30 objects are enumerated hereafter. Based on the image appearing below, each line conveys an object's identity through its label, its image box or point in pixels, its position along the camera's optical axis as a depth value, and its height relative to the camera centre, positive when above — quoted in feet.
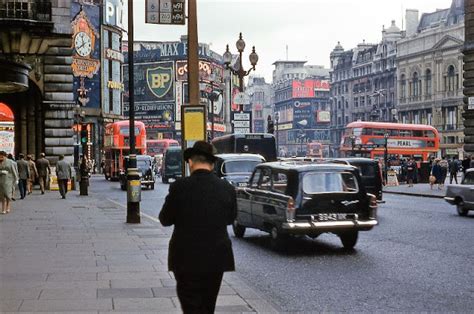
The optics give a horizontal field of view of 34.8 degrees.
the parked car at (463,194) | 70.79 -4.85
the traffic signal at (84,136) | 113.09 +1.32
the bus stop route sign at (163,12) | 48.37 +8.52
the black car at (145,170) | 137.49 -4.58
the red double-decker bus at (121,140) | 164.25 +1.10
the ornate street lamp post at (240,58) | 99.66 +12.08
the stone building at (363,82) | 381.19 +34.35
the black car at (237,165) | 76.84 -2.12
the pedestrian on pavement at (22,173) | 92.37 -3.38
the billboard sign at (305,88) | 553.23 +41.65
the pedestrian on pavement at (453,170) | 135.95 -4.70
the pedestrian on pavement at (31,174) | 100.78 -3.96
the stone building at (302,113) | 542.98 +23.07
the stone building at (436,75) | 296.36 +28.89
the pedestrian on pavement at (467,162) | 118.32 -2.87
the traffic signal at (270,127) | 111.94 +2.67
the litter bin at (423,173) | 162.81 -6.26
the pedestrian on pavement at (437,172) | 130.00 -4.84
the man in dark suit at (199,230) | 17.72 -2.05
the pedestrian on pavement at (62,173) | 94.73 -3.57
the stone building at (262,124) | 649.16 +19.19
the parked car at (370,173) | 79.41 -3.03
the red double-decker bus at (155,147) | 238.37 -0.63
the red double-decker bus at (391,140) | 168.44 +0.96
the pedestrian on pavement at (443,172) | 130.54 -4.87
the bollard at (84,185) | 104.07 -5.49
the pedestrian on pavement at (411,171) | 143.95 -5.17
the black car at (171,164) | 177.68 -4.52
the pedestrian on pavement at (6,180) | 67.46 -3.08
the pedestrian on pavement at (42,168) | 105.29 -3.17
